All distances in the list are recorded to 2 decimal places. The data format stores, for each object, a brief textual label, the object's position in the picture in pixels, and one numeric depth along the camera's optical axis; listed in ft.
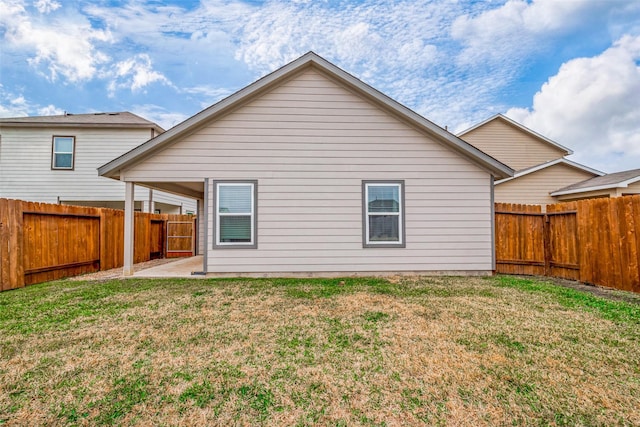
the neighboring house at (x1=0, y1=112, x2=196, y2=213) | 48.78
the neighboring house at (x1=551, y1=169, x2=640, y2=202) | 37.99
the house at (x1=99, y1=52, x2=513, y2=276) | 26.11
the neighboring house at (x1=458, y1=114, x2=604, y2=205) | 59.06
